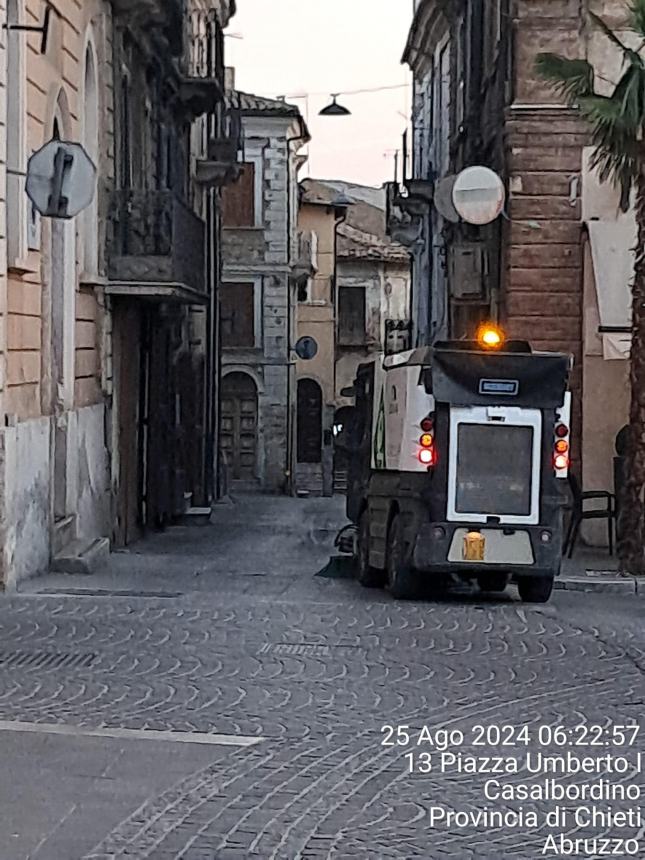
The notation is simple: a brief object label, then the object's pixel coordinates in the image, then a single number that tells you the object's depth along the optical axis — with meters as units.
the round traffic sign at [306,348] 54.72
